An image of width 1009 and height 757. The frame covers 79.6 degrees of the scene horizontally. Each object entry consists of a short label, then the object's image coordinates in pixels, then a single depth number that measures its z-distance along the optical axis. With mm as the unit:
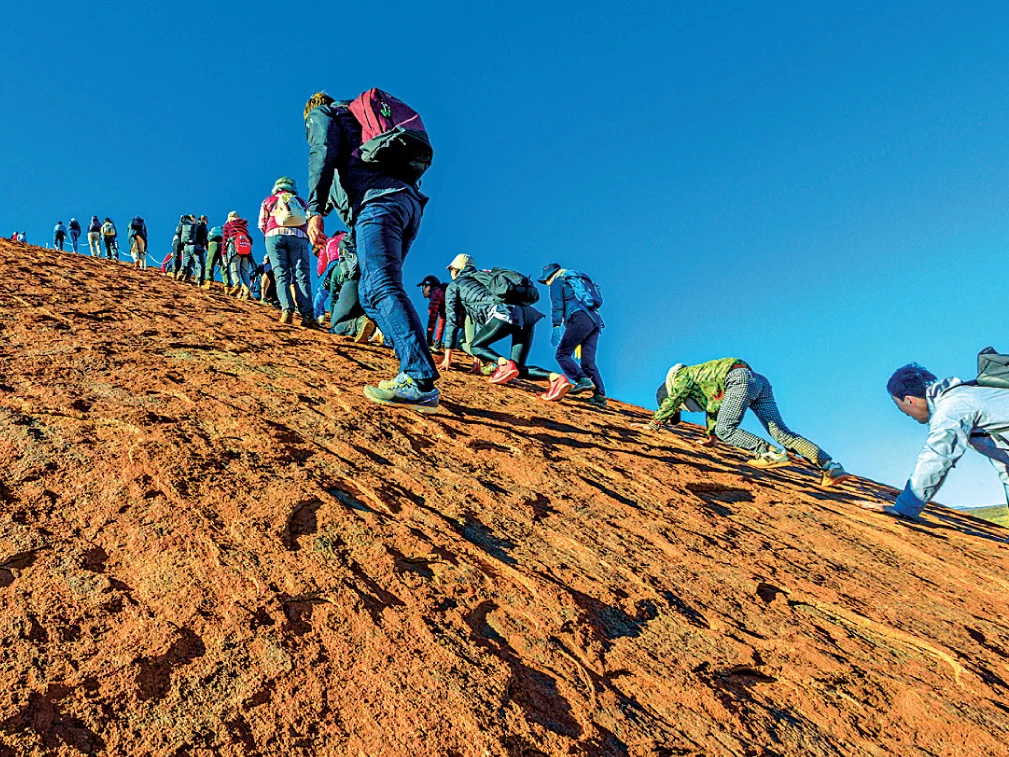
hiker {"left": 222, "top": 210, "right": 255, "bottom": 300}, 10758
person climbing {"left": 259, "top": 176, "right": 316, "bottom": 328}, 7324
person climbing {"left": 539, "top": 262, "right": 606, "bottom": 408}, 7711
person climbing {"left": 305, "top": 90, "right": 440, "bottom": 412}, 3713
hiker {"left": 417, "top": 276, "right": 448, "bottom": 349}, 9062
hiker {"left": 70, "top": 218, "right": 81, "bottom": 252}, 19500
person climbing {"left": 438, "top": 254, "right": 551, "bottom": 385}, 6480
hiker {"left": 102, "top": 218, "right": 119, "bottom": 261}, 18547
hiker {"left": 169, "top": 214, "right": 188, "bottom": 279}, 12688
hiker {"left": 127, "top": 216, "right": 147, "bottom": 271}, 16516
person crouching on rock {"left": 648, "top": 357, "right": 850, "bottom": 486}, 6059
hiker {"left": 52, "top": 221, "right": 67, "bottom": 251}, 20297
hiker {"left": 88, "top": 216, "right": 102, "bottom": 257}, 18656
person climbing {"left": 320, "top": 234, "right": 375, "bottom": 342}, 6469
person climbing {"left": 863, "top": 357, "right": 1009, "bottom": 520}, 4445
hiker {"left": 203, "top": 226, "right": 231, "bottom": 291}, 11024
